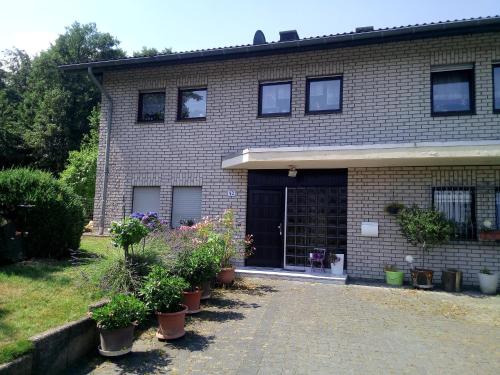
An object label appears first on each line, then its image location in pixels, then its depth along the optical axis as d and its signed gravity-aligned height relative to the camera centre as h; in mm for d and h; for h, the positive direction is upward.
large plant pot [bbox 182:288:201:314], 5914 -1406
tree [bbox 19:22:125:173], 27000 +8911
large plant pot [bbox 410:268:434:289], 8109 -1238
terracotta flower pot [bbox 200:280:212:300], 6727 -1387
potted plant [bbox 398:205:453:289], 7988 -166
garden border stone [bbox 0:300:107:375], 3396 -1452
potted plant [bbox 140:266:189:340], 4832 -1212
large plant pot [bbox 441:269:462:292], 7980 -1242
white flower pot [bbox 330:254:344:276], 8969 -1138
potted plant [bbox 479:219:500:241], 8047 -172
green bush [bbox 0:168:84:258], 7176 -46
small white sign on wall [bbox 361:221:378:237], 8977 -196
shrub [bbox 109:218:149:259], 5602 -311
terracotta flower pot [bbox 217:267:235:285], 7898 -1308
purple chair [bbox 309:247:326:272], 9262 -989
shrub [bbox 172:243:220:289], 6047 -879
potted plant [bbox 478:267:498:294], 7777 -1207
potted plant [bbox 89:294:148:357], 4195 -1290
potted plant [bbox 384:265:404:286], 8453 -1280
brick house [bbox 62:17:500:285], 8477 +2085
